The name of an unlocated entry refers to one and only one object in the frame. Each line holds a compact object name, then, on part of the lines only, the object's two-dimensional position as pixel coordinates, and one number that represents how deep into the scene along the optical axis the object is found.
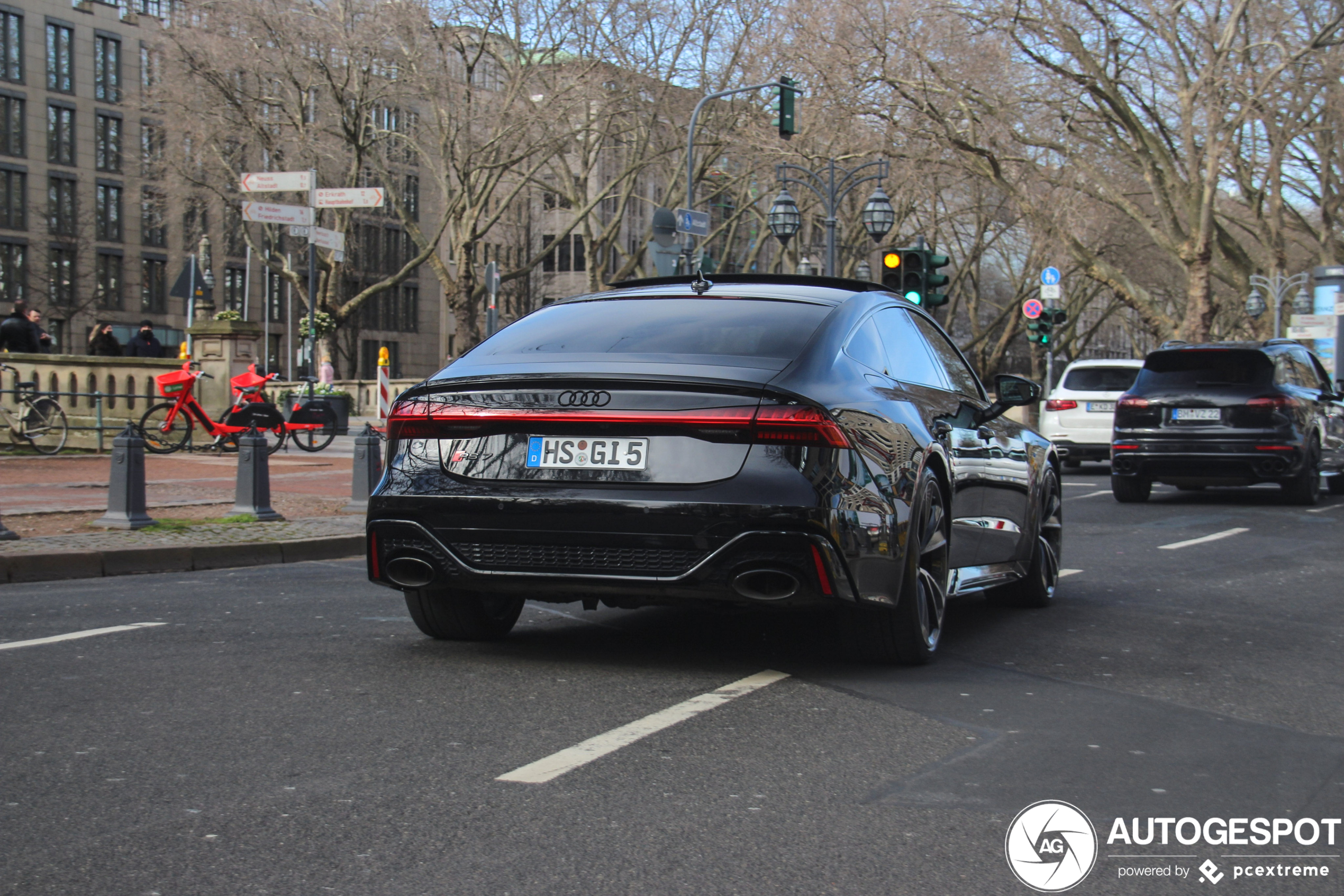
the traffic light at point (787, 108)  24.45
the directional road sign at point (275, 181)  20.92
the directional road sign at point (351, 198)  20.64
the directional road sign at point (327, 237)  20.50
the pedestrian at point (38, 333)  23.64
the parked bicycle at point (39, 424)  20.14
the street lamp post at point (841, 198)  25.19
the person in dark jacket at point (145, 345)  28.72
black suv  15.39
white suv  22.48
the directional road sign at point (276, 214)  19.69
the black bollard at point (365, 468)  12.73
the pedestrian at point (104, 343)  27.12
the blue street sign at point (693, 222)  22.30
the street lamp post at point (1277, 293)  38.81
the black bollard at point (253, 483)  11.87
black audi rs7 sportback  5.11
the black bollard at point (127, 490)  10.88
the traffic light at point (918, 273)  20.25
